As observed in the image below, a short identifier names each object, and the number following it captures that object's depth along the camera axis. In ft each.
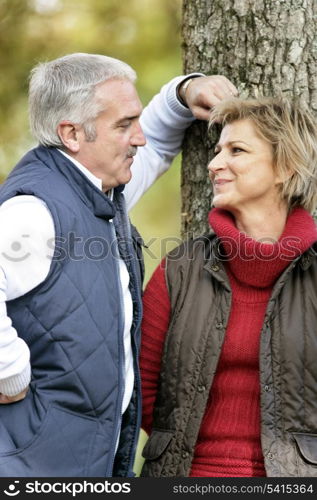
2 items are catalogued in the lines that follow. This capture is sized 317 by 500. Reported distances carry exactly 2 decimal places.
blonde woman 20.06
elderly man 19.03
